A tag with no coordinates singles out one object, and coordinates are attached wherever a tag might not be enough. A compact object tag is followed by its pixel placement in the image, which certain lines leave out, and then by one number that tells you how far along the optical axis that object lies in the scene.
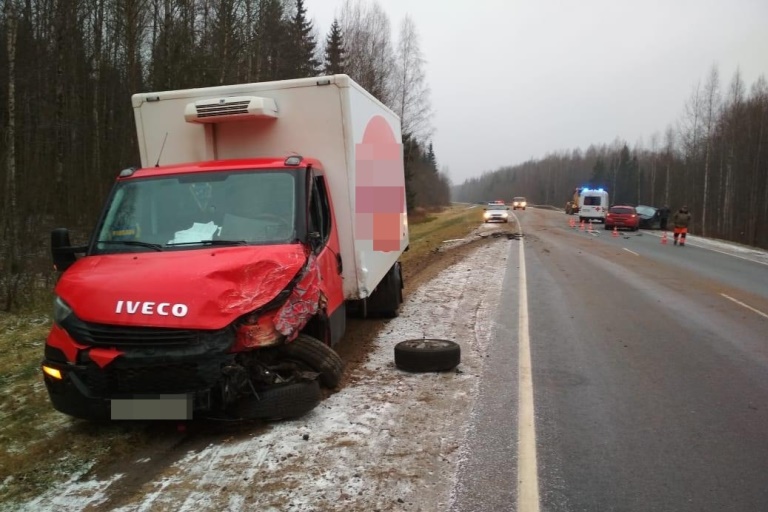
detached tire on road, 5.82
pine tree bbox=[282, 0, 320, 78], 32.28
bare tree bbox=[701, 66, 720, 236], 52.84
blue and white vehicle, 41.97
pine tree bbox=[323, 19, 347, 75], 39.47
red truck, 3.82
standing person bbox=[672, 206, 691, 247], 24.38
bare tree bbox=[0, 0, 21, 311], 9.73
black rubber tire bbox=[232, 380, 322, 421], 4.23
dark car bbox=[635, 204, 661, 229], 37.50
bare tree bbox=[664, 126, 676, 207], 65.75
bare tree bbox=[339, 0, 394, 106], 40.03
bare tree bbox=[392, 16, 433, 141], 43.94
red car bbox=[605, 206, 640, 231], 34.03
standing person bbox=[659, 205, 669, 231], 37.78
